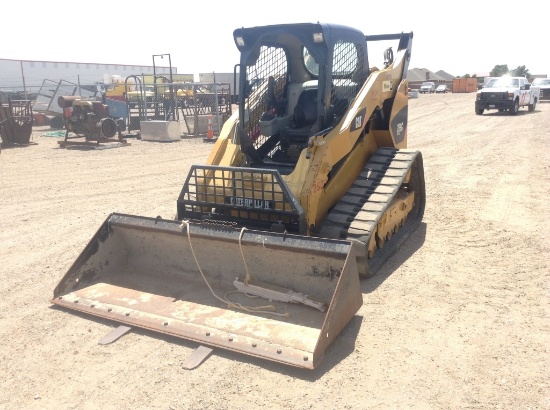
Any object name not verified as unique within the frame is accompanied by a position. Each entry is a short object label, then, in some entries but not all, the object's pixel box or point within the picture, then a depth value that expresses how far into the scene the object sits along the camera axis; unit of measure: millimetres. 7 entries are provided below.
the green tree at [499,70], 105912
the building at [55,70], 46375
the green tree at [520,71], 94906
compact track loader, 4156
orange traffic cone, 17688
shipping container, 49062
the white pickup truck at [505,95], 22703
